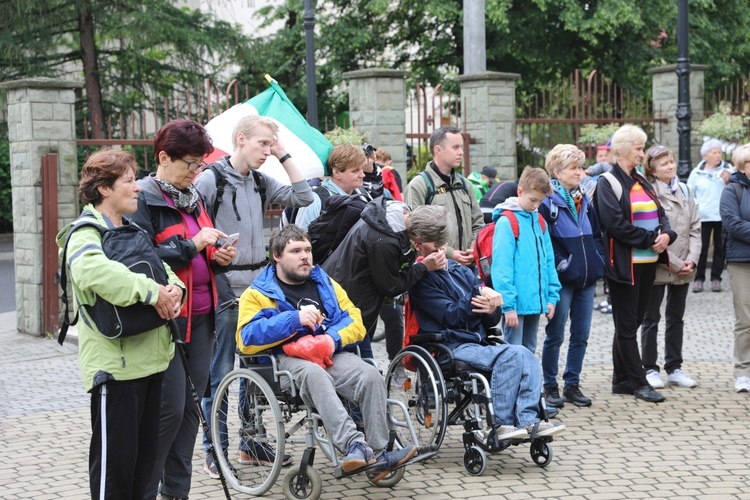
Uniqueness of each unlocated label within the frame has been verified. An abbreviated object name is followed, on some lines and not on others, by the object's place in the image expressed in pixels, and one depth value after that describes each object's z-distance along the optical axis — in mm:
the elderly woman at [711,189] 13484
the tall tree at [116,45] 21656
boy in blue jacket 7262
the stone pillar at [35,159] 10703
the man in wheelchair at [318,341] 5637
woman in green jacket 4480
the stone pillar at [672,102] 16984
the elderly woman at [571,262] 7809
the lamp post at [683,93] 14797
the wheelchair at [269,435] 5668
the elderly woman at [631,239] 7898
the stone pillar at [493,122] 14398
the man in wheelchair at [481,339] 6305
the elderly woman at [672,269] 8250
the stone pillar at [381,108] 13070
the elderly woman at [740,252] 8297
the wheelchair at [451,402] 6191
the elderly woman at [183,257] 5121
